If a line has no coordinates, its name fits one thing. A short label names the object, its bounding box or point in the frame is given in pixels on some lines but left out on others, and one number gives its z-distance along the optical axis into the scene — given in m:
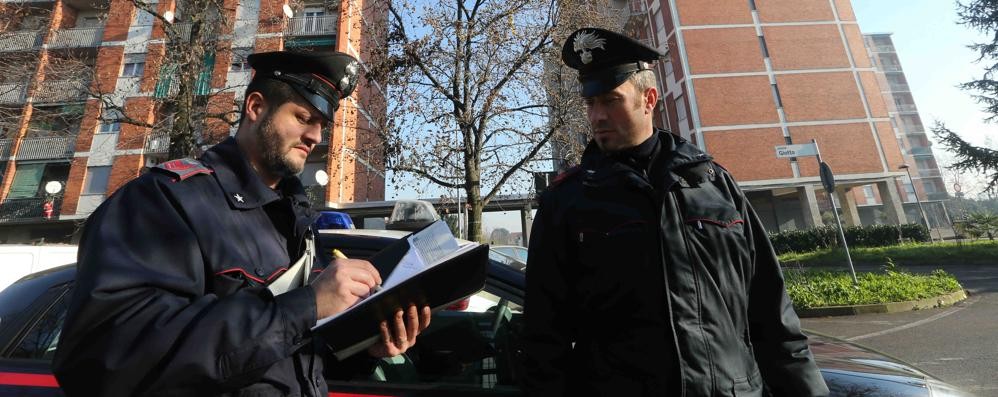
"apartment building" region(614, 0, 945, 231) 26.23
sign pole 7.87
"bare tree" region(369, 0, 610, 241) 9.14
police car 1.83
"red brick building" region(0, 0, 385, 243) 20.97
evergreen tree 17.62
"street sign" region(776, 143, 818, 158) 8.20
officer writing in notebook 0.79
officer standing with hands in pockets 1.34
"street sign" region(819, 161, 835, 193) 7.87
